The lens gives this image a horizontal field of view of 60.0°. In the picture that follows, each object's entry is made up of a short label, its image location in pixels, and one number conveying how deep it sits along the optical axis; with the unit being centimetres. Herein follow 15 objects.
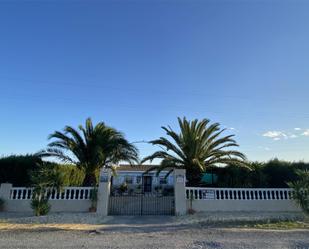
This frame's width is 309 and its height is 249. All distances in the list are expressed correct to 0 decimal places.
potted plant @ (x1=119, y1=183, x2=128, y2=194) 2345
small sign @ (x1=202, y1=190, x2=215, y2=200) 1240
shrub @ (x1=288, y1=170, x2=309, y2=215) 1062
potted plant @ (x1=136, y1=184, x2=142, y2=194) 2663
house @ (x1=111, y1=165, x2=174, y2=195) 2742
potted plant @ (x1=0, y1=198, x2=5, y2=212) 1171
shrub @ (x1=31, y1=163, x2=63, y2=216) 1064
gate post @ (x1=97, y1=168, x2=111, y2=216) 1141
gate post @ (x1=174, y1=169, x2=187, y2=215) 1165
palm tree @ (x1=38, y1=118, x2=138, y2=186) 1439
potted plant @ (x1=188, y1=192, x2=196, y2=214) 1180
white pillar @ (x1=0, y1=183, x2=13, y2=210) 1186
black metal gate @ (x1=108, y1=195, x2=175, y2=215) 1198
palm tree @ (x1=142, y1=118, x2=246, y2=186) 1449
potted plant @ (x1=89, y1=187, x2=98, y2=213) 1164
